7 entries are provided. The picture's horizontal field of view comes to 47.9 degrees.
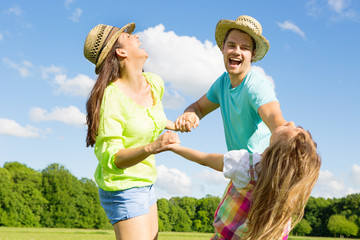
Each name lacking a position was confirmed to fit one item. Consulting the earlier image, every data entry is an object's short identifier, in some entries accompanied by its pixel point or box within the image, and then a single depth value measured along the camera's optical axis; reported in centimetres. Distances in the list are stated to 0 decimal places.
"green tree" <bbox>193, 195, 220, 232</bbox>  7701
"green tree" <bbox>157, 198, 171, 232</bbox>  7134
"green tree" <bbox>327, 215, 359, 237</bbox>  6782
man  433
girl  350
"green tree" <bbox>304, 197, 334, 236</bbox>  7154
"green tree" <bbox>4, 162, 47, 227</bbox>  6256
